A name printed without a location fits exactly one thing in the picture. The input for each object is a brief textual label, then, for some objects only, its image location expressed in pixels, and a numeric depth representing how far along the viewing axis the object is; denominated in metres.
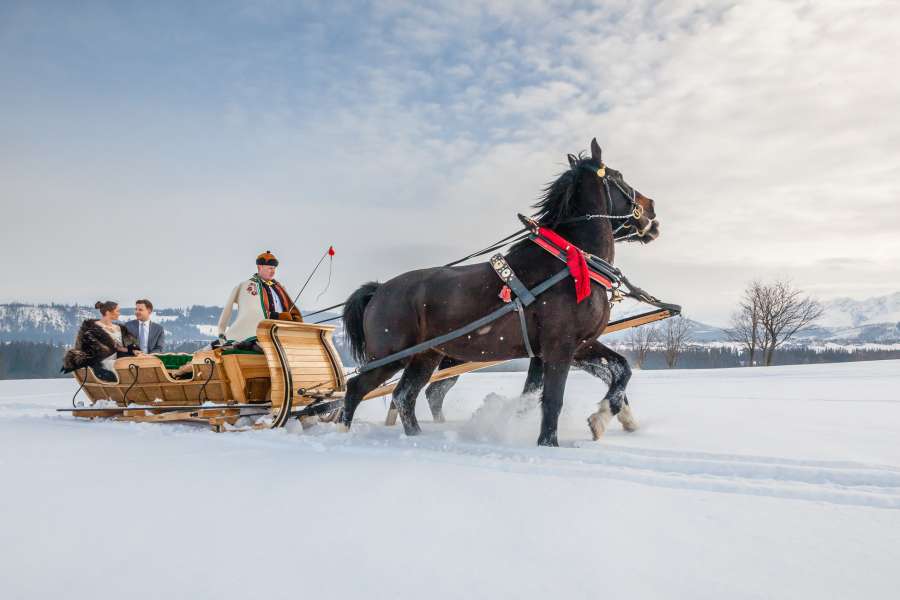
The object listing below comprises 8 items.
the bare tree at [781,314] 38.28
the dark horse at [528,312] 4.95
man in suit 8.24
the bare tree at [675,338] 43.91
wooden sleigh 6.04
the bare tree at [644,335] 53.25
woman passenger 7.15
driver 6.52
